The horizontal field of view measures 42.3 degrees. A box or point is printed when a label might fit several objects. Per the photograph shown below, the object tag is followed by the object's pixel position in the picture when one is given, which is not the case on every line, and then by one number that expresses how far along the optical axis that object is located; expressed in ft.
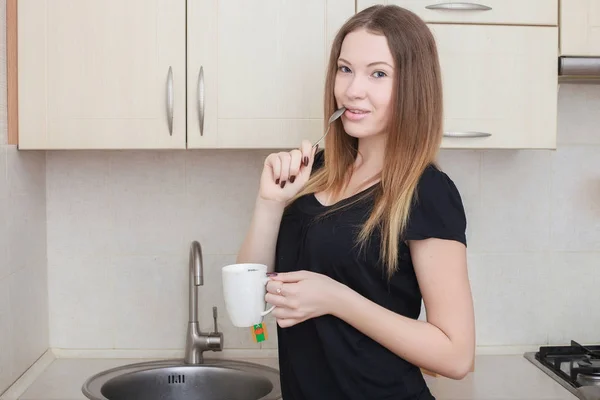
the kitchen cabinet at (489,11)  6.15
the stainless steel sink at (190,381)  6.67
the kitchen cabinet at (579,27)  6.22
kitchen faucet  6.90
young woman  4.40
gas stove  6.24
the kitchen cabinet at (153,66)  6.06
